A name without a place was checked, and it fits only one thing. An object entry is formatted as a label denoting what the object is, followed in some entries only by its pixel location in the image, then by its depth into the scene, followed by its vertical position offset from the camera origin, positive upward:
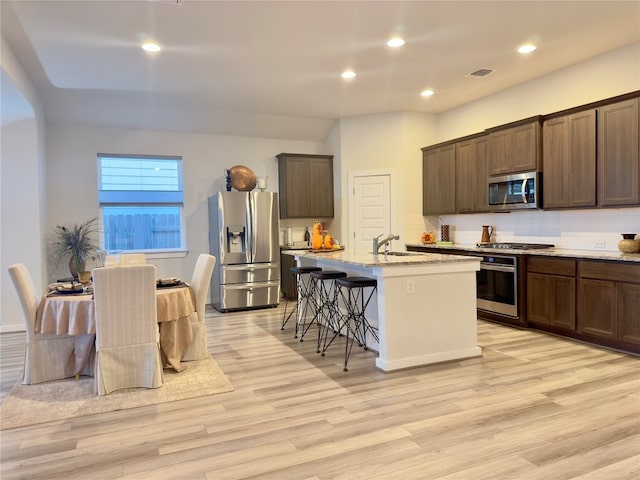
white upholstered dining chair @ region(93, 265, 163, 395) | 3.18 -0.72
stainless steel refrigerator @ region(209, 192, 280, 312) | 6.36 -0.27
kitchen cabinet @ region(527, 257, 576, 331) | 4.42 -0.69
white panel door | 7.11 +0.33
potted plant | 5.94 -0.14
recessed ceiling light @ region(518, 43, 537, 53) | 4.43 +1.83
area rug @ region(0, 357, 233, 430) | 2.92 -1.19
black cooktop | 5.29 -0.23
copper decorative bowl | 6.68 +0.79
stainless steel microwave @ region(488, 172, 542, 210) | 5.09 +0.44
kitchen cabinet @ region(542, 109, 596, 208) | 4.51 +0.71
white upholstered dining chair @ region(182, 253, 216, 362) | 4.04 -0.79
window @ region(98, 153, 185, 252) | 6.58 +0.47
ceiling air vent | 5.18 +1.85
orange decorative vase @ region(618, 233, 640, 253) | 4.20 -0.18
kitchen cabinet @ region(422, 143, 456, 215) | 6.49 +0.74
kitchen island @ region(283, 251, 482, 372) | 3.67 -0.69
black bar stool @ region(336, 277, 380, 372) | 3.80 -0.79
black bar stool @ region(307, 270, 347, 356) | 4.39 -0.87
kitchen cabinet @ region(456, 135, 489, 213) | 5.91 +0.73
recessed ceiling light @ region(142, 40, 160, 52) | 4.11 +1.76
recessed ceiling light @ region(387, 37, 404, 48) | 4.20 +1.81
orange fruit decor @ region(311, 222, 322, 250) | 5.20 -0.10
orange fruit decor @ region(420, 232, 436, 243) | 6.90 -0.15
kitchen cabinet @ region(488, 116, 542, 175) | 5.08 +0.97
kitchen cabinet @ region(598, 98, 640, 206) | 4.11 +0.69
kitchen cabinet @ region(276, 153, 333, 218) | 7.25 +0.75
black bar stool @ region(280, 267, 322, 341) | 5.28 -0.82
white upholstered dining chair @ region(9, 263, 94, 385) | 3.43 -0.94
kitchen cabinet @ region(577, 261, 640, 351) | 3.87 -0.70
